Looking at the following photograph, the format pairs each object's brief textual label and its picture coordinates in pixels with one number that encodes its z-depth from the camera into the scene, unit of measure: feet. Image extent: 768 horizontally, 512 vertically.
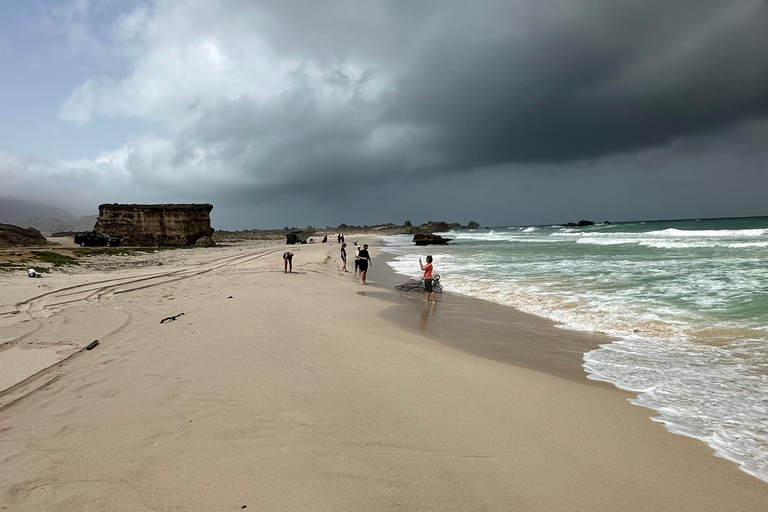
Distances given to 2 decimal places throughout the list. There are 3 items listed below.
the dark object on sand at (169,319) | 24.11
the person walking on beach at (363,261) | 51.96
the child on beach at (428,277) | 40.57
